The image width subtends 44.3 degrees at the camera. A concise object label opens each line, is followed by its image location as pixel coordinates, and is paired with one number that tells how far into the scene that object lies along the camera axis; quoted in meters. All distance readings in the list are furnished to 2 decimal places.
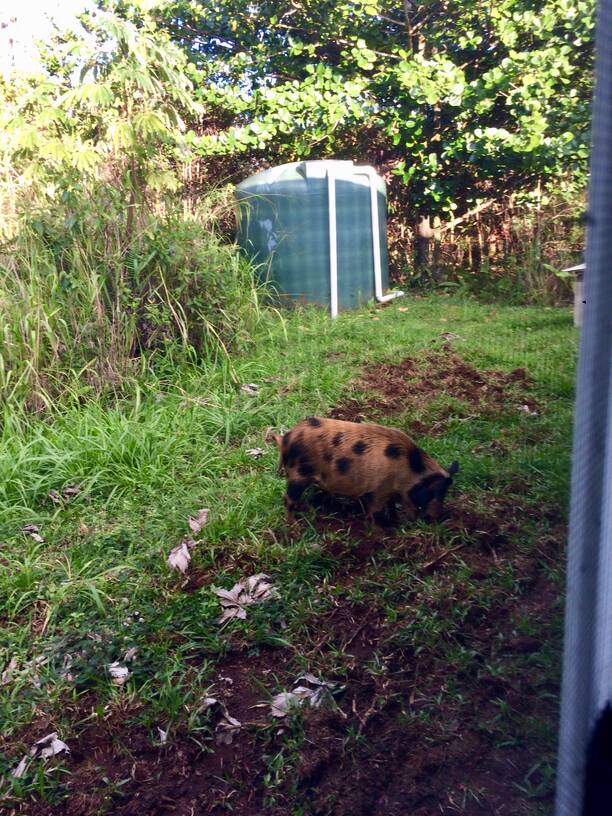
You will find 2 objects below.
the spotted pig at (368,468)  3.20
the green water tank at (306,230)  7.76
